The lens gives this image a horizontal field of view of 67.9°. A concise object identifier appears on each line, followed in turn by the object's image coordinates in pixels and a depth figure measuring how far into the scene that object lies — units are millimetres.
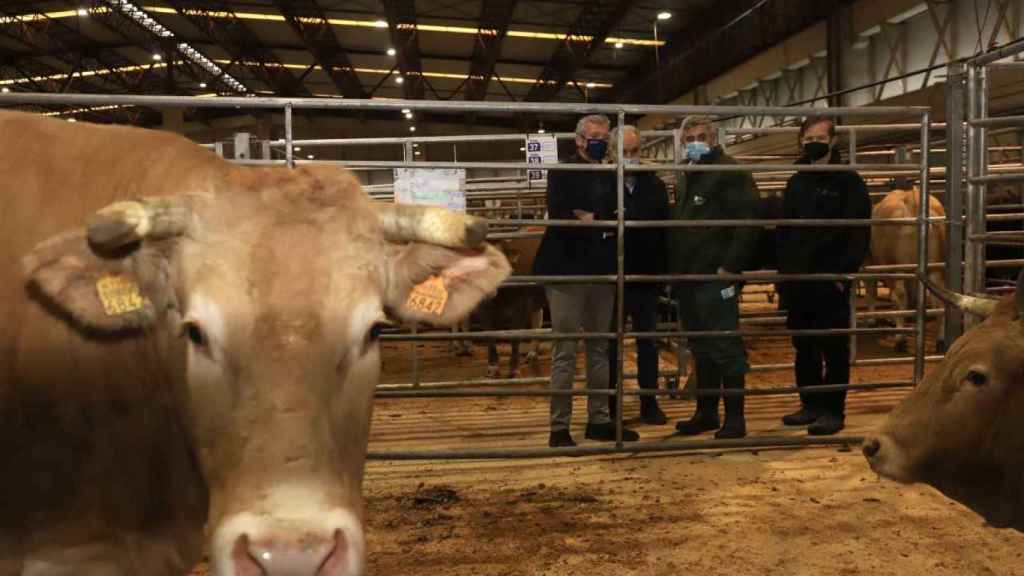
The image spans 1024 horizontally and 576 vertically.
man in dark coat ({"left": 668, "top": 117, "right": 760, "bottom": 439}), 4887
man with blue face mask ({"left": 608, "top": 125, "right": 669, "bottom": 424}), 5012
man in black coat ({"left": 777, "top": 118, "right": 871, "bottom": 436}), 4945
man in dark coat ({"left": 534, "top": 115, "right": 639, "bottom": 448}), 4742
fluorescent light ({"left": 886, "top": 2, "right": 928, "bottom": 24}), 11281
